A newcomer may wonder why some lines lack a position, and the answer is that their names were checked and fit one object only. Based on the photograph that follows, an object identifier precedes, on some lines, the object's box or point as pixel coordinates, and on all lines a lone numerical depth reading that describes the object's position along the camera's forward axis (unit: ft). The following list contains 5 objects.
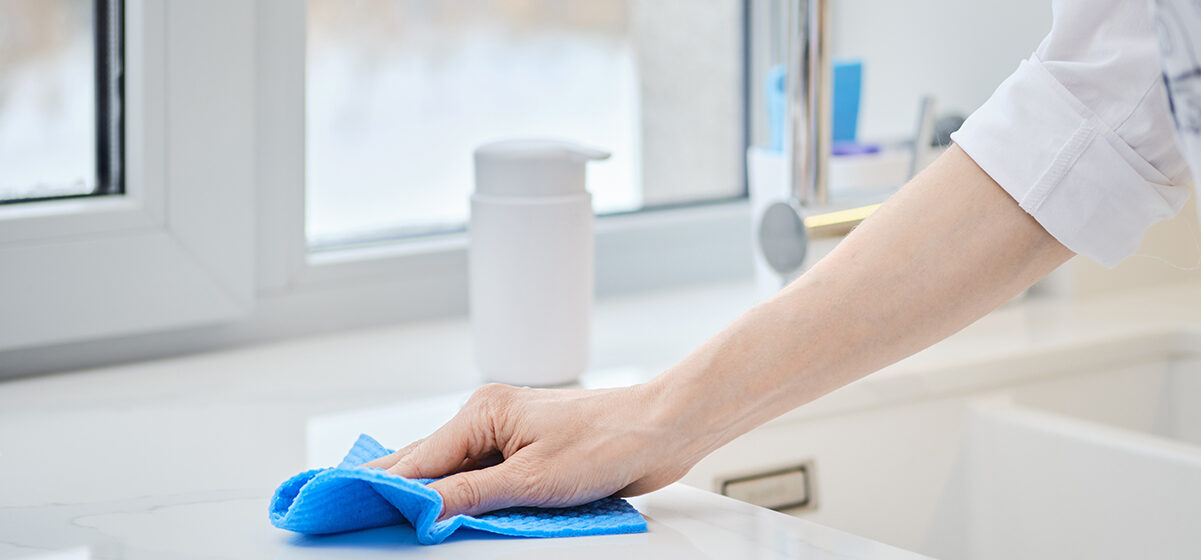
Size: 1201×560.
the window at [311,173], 5.05
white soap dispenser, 4.83
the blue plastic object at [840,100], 5.54
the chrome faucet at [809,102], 5.15
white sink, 4.86
